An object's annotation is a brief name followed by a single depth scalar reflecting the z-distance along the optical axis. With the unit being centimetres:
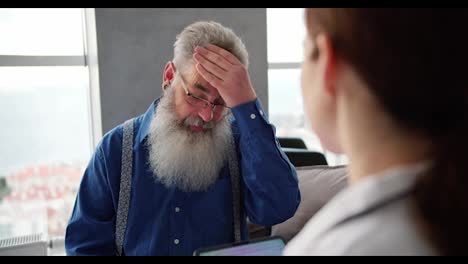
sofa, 204
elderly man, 135
